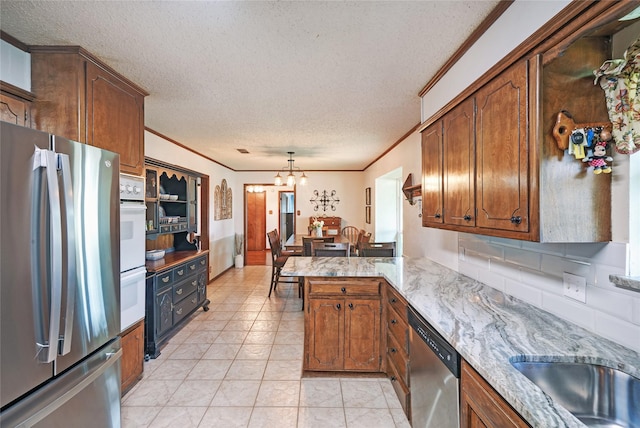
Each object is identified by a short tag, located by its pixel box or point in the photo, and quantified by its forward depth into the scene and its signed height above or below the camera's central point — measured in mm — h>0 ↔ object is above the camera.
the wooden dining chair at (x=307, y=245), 4418 -496
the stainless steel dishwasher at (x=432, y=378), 1205 -807
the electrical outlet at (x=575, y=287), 1219 -328
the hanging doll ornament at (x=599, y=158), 1070 +208
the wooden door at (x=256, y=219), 9656 -191
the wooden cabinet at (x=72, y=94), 1764 +774
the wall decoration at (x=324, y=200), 6961 +327
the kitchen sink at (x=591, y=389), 937 -611
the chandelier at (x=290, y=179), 4758 +595
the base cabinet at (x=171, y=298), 2771 -951
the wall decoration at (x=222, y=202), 5646 +248
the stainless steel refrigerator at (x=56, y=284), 1126 -325
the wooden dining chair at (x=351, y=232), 6540 -458
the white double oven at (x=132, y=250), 2051 -272
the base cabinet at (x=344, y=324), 2338 -918
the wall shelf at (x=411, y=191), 2948 +251
